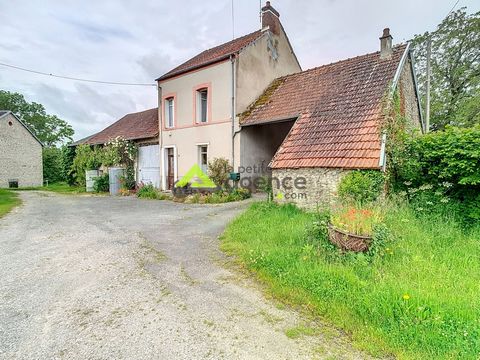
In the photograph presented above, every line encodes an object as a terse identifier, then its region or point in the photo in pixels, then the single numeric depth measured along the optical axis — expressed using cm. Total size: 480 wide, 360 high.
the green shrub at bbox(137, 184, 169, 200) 1288
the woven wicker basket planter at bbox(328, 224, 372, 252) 384
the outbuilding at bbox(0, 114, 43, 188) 2472
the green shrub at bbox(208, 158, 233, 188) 1181
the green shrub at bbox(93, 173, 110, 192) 1672
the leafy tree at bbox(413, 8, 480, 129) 1638
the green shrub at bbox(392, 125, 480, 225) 551
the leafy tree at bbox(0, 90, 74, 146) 4172
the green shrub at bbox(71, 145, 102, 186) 1833
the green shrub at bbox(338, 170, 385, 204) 650
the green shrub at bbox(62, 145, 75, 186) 2208
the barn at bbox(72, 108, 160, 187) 1545
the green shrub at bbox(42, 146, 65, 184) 2992
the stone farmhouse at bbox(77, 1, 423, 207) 771
